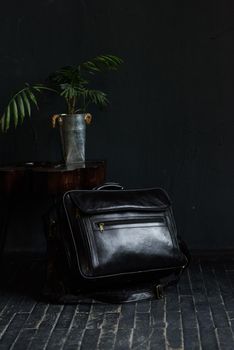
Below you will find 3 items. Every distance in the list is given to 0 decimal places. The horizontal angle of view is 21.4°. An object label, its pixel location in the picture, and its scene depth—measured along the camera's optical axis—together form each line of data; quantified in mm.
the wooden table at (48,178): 2752
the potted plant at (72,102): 2887
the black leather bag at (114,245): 2545
